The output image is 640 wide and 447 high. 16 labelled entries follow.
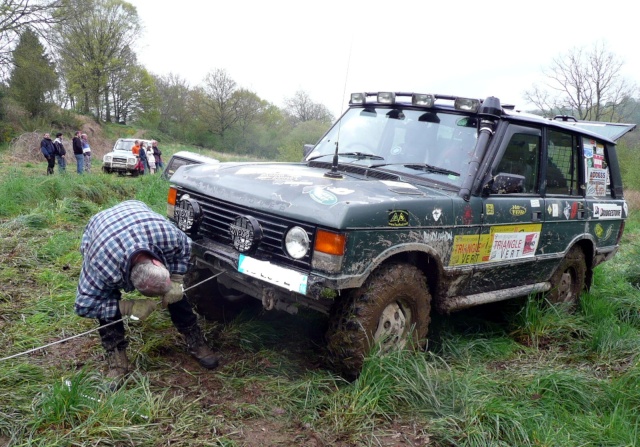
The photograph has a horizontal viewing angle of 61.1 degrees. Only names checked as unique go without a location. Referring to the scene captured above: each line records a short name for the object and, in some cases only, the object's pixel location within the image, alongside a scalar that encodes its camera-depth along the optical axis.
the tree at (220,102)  46.69
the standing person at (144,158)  20.38
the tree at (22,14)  24.59
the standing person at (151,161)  21.08
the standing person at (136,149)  20.42
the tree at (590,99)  27.74
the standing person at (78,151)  16.98
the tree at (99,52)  39.91
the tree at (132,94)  43.25
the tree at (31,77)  28.15
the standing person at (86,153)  17.81
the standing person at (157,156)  22.04
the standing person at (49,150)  15.81
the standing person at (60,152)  15.85
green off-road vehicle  3.46
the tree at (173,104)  48.56
